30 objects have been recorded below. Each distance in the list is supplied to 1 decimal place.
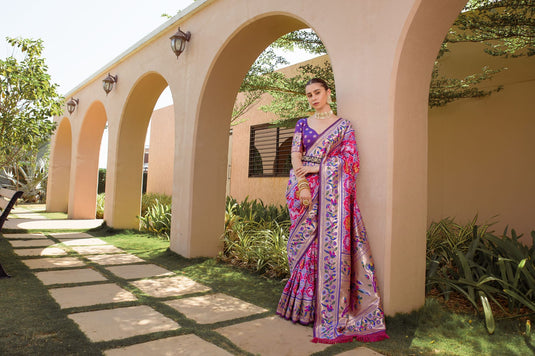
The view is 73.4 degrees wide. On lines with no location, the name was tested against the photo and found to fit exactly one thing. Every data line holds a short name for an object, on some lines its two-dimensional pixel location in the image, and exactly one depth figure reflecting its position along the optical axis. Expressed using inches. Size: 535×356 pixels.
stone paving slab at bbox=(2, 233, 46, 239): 203.6
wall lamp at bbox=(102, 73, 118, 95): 250.3
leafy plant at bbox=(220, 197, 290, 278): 139.7
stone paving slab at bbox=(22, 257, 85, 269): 142.4
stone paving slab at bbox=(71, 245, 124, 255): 172.8
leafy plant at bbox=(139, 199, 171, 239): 230.1
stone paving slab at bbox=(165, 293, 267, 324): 92.7
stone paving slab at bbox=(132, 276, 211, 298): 113.4
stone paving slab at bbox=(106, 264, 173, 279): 133.7
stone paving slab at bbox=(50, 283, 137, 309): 99.2
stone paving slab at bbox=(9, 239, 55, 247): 182.5
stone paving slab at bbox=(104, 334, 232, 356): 70.3
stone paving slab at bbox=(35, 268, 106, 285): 121.3
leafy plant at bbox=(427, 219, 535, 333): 96.2
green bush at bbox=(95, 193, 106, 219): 333.7
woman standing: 85.5
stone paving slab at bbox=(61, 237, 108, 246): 194.0
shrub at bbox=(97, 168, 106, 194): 520.4
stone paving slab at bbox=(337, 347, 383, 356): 73.9
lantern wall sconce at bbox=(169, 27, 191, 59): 175.8
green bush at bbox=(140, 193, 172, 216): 339.4
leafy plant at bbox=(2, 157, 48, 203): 430.9
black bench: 121.4
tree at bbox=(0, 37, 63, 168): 170.7
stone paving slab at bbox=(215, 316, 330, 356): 75.2
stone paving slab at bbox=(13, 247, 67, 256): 162.6
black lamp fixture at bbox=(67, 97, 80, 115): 321.4
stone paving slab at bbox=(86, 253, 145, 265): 153.7
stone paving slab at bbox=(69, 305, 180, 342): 78.5
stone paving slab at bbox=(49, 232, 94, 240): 215.2
